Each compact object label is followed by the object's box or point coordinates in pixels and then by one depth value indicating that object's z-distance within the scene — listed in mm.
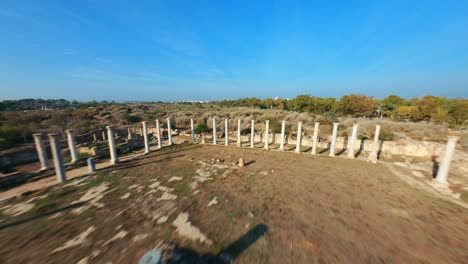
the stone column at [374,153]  10740
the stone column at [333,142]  11453
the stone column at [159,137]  14284
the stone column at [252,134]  14321
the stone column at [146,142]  13059
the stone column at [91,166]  9430
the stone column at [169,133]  15062
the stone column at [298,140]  12648
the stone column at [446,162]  7672
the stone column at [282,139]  13277
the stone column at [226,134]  14805
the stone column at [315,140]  12091
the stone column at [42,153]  9237
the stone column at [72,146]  10658
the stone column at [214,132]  15066
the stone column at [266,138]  13695
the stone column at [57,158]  8406
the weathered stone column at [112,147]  10586
